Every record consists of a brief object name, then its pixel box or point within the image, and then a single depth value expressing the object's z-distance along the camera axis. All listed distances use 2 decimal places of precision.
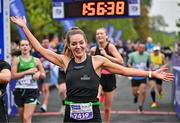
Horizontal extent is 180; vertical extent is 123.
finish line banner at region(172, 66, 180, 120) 11.61
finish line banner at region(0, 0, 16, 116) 10.56
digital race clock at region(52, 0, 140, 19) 11.52
